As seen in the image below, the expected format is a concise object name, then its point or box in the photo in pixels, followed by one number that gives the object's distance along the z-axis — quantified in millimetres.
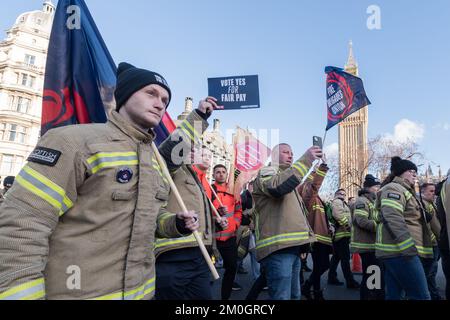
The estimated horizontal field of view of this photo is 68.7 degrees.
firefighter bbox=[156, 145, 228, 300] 2693
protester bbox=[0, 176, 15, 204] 6195
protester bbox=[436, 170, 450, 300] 3710
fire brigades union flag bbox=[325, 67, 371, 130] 4664
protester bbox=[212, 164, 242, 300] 4886
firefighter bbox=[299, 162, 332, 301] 5219
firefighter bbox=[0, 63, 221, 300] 1294
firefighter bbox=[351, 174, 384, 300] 5011
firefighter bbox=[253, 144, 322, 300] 3354
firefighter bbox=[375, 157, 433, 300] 3469
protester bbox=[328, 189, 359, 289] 6531
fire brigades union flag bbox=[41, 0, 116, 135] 3168
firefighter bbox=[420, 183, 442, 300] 4699
